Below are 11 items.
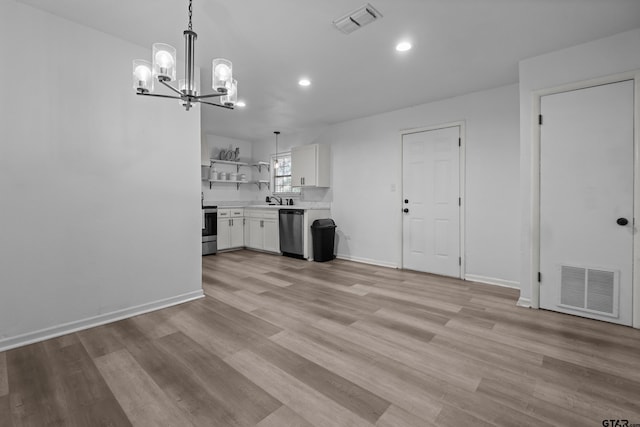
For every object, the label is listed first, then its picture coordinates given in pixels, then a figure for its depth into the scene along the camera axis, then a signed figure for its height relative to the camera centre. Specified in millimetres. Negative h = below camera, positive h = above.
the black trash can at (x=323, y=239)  5066 -522
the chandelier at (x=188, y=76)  1781 +829
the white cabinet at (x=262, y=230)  5789 -433
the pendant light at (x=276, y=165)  6748 +1036
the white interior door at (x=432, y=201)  4074 +119
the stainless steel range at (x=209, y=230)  5613 -405
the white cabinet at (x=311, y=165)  5387 +839
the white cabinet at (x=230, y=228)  5984 -402
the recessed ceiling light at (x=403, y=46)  2682 +1529
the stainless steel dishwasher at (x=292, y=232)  5285 -430
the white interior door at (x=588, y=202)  2525 +63
